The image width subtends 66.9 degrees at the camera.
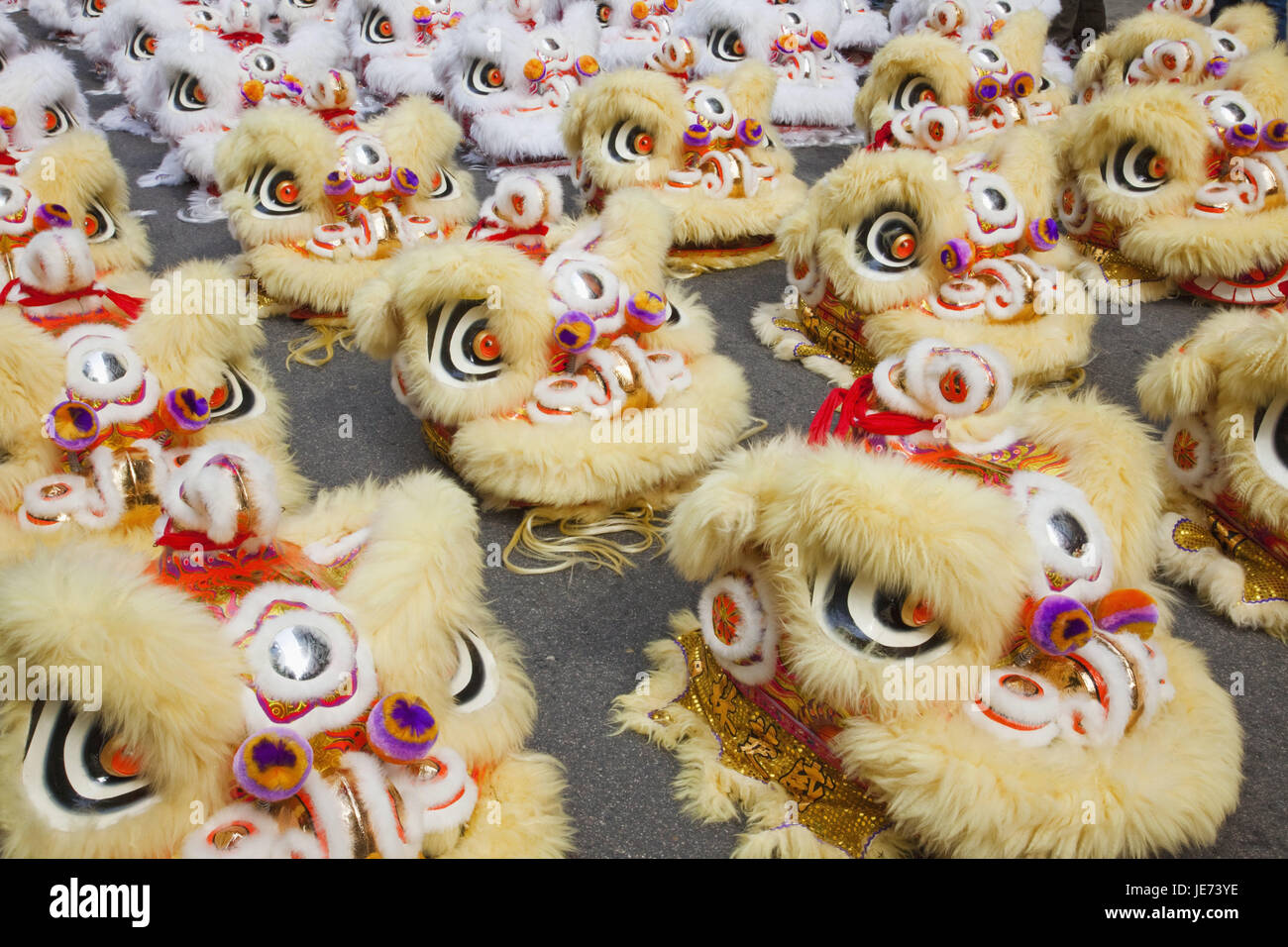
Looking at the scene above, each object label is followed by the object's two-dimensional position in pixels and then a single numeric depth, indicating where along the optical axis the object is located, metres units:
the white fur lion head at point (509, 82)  4.12
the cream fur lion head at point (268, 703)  1.06
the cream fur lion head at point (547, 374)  2.09
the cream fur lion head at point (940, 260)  2.57
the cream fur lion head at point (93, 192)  2.29
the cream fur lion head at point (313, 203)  2.91
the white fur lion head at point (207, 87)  3.79
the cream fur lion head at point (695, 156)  3.27
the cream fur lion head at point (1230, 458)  1.85
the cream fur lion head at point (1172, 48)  3.78
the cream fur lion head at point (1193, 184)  3.01
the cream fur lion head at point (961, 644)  1.25
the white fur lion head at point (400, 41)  4.66
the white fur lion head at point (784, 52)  4.70
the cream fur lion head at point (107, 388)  1.75
